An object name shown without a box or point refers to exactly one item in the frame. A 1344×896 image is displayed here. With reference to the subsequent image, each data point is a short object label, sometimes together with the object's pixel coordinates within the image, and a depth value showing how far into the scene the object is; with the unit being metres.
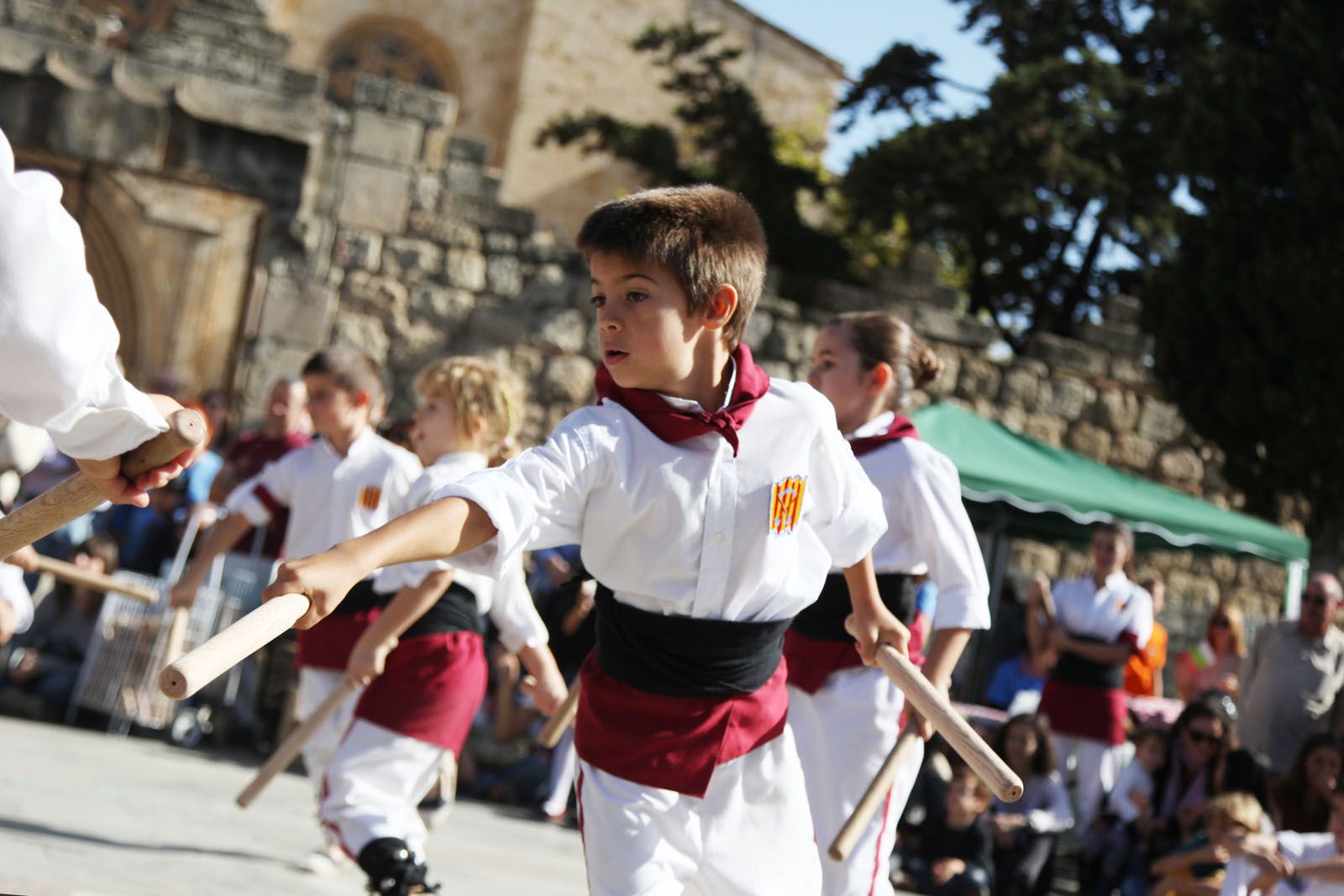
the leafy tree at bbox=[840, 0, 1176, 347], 14.22
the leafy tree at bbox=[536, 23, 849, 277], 13.16
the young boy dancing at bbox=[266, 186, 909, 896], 2.99
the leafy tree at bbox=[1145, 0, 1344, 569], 12.05
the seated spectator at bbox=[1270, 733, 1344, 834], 7.40
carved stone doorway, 10.95
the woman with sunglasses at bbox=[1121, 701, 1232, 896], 7.58
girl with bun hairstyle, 4.02
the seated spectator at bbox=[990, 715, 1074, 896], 7.66
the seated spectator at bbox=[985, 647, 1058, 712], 9.53
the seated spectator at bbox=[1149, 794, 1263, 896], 6.75
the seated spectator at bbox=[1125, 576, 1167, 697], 9.99
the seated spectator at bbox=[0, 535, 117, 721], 8.55
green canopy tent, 9.72
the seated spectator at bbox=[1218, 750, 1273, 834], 7.44
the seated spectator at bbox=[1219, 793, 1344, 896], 5.64
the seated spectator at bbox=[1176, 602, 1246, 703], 9.84
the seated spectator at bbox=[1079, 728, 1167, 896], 7.82
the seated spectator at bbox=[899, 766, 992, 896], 7.39
